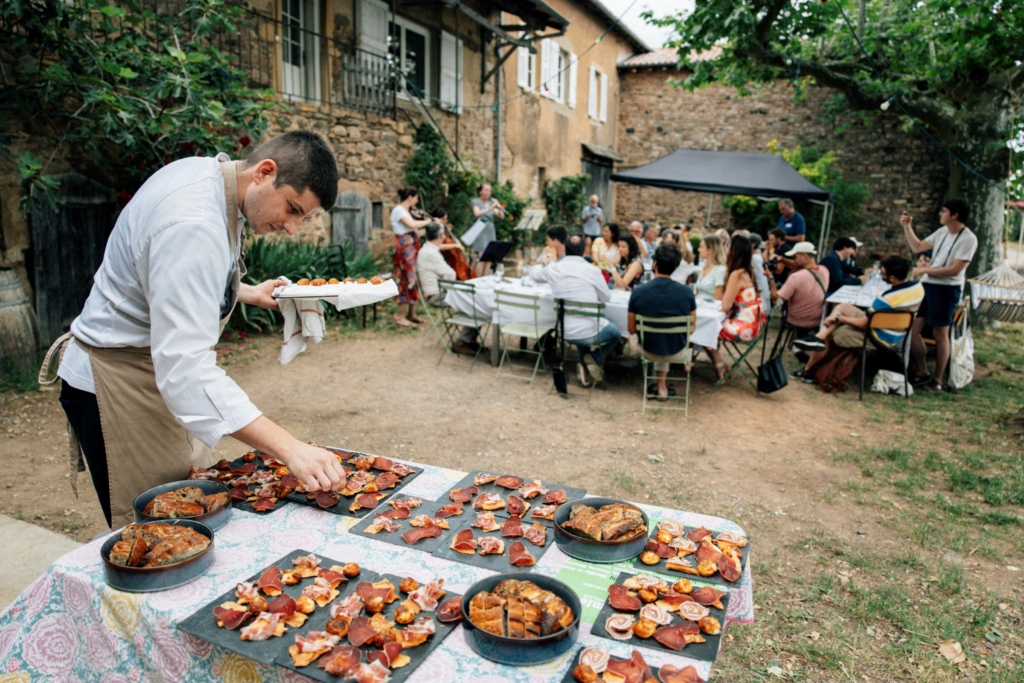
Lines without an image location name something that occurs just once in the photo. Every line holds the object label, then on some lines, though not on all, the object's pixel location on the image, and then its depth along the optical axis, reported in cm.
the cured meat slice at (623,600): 146
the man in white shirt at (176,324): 165
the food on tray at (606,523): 171
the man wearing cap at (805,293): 721
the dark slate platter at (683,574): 160
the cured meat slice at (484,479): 212
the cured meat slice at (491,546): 170
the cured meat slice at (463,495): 199
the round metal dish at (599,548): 167
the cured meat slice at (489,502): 193
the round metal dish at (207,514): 177
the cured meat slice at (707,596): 149
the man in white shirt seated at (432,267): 804
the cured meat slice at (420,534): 174
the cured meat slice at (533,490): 202
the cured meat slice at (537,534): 174
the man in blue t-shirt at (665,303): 585
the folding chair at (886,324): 634
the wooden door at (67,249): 670
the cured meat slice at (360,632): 133
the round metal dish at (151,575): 149
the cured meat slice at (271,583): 150
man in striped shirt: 647
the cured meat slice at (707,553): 166
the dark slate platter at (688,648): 133
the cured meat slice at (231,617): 138
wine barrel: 576
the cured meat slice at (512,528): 177
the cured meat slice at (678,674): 123
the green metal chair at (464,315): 710
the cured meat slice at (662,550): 169
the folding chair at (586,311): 612
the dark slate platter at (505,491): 199
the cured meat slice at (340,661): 125
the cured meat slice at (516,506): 189
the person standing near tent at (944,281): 645
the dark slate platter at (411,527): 173
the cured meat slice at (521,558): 164
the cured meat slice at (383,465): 220
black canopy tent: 1113
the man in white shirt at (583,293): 635
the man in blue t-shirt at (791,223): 1089
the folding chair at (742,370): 662
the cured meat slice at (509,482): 208
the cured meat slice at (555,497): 196
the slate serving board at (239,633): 131
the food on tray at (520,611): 134
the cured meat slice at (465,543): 170
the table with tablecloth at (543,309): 626
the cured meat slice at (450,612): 142
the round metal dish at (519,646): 129
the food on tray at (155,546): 154
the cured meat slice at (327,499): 191
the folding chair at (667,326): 583
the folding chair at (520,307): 658
